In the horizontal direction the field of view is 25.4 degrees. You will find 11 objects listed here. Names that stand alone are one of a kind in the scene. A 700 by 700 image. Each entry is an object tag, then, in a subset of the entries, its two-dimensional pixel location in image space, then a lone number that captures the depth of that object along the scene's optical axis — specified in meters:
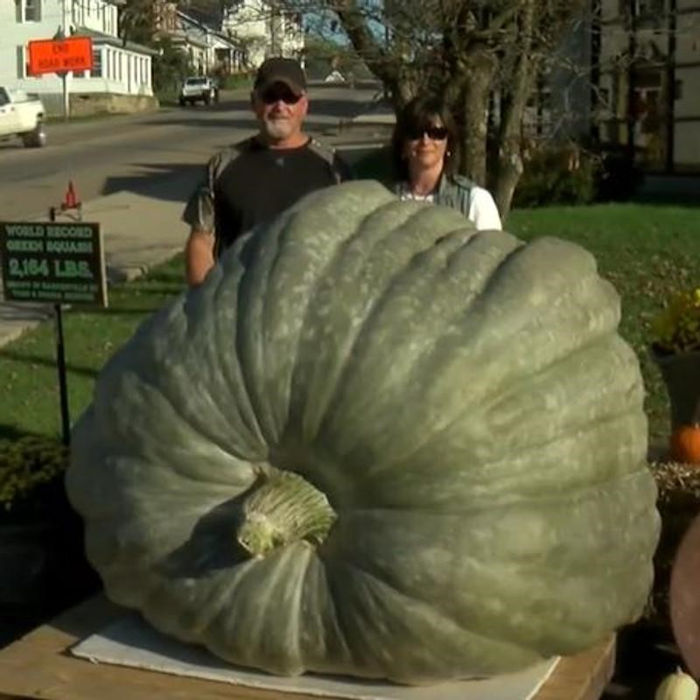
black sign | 6.35
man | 4.70
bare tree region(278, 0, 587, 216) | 8.84
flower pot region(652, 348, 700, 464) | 5.21
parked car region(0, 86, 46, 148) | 41.81
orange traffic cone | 12.17
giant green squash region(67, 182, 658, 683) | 3.08
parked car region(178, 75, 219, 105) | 66.88
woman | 4.38
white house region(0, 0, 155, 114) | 65.44
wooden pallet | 3.19
